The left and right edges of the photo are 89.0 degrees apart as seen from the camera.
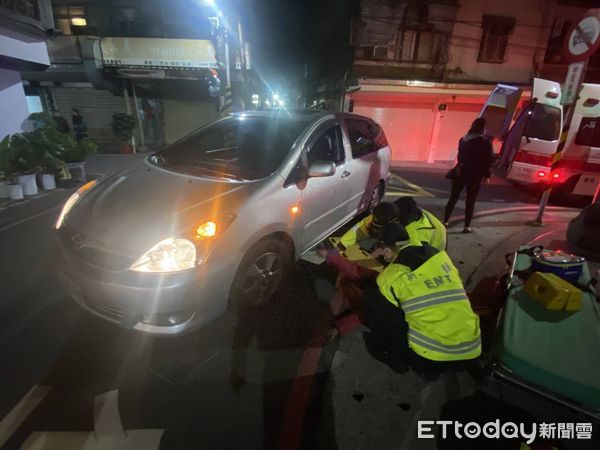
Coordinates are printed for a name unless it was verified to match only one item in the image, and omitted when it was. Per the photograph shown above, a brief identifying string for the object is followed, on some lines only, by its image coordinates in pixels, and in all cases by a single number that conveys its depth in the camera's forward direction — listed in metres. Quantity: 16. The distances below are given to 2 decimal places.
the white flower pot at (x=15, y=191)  5.87
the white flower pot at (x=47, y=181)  6.51
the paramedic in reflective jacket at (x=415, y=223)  2.72
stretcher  1.80
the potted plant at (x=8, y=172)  5.80
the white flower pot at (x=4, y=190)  5.83
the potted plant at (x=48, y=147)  6.15
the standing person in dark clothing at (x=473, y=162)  4.37
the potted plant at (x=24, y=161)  5.94
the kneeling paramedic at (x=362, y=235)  2.83
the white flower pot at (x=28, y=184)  6.09
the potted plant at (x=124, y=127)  12.10
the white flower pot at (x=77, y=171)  7.17
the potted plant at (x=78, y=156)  6.90
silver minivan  2.01
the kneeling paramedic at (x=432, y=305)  1.94
